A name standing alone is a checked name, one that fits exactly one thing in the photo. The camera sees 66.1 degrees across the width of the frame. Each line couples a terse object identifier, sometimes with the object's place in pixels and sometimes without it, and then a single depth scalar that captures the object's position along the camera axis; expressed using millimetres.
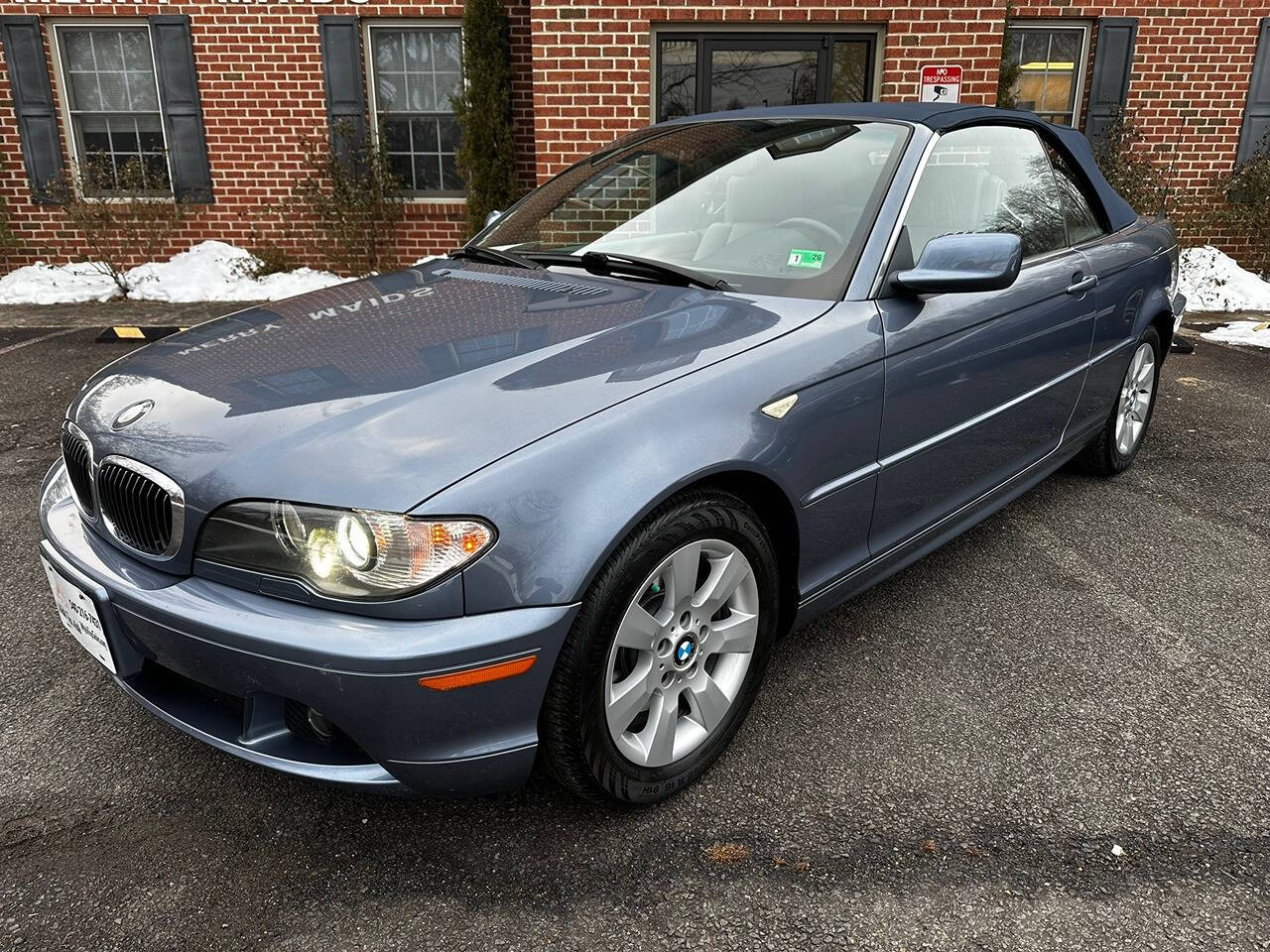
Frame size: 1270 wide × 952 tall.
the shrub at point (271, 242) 8969
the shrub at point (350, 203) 8656
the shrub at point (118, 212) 8586
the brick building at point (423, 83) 8023
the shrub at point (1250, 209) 8664
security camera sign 7547
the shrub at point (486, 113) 8164
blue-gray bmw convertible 1781
